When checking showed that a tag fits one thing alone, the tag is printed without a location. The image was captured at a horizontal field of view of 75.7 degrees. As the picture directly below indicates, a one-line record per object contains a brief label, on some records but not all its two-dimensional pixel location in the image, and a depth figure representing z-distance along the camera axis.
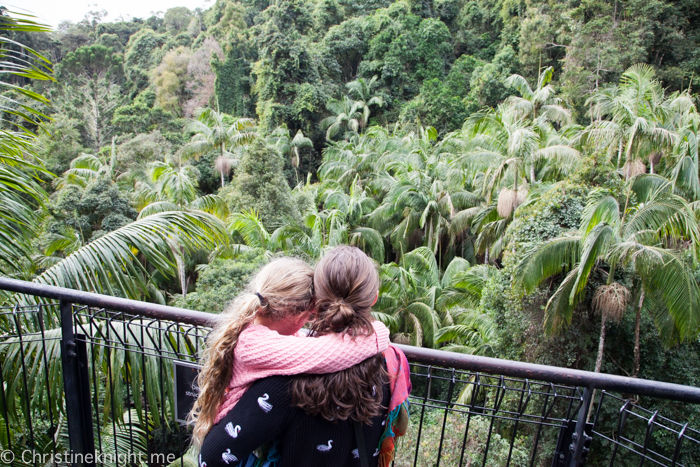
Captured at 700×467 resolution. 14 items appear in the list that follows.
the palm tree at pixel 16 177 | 2.99
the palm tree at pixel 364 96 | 29.89
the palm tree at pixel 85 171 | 17.74
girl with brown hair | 1.19
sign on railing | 1.76
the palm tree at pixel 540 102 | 18.40
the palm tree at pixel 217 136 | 19.95
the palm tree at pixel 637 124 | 9.39
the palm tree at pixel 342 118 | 28.20
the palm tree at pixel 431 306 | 11.54
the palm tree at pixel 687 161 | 10.34
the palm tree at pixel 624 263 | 7.09
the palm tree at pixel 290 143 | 25.88
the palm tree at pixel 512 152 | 12.65
